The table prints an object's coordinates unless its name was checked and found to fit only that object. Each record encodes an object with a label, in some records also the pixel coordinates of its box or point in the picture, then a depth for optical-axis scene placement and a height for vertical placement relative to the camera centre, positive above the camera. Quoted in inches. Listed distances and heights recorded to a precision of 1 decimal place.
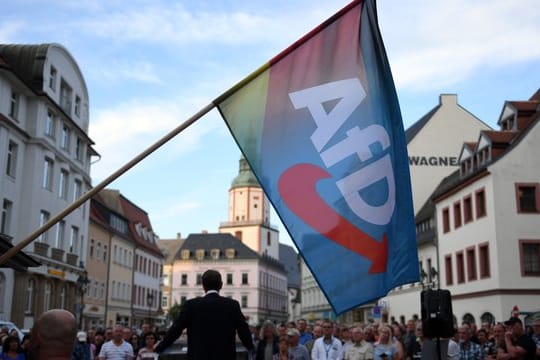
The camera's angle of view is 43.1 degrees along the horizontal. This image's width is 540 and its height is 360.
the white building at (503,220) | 1349.7 +208.3
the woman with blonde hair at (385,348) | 512.1 -18.8
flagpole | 200.6 +46.7
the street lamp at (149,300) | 2615.2 +79.6
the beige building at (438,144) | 2095.2 +539.7
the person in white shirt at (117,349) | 482.3 -20.2
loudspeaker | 397.4 +4.6
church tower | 5132.9 +781.2
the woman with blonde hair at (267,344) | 522.6 -17.0
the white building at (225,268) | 4687.5 +357.1
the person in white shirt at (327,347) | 494.9 -18.0
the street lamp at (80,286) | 1517.0 +78.7
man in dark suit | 236.1 -2.5
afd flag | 273.6 +69.2
